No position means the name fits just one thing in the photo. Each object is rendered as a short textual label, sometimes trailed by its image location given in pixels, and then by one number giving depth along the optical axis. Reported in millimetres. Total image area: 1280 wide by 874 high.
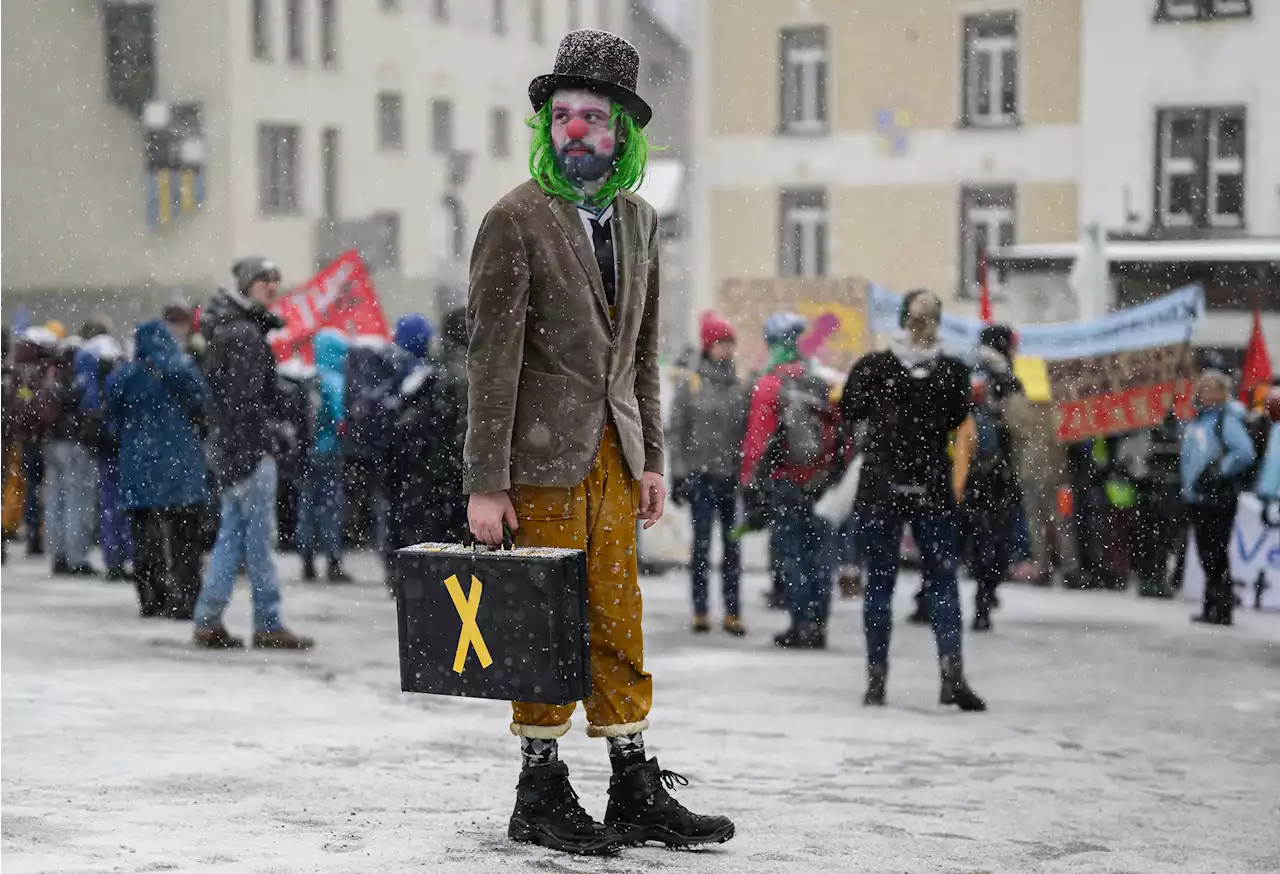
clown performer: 5406
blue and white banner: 16688
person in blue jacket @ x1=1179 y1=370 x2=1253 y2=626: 13578
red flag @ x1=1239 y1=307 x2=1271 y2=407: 16973
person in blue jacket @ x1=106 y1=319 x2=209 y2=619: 11781
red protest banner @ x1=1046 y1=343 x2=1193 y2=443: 16188
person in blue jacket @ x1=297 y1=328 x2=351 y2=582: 15242
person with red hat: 12422
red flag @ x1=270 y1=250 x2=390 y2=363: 17234
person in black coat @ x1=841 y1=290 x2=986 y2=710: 9344
